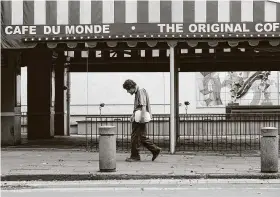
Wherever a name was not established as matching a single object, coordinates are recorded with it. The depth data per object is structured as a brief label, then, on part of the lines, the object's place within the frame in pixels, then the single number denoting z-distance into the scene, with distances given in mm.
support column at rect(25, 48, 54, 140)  21828
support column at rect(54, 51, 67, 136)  24078
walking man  14203
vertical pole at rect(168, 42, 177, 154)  16484
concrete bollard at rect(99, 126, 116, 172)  12406
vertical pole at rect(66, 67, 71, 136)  25031
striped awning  15953
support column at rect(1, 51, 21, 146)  18703
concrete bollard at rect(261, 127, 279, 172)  12234
